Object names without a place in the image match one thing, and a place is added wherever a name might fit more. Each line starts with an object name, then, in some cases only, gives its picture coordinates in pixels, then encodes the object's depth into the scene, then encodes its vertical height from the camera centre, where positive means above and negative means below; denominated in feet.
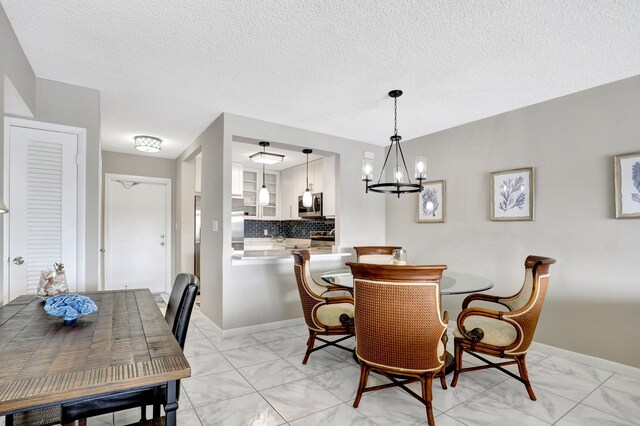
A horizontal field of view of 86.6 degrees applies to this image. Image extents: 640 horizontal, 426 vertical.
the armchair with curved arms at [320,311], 9.12 -2.58
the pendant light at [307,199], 17.78 +0.93
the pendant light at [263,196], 17.38 +1.06
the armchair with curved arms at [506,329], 7.46 -2.62
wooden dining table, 3.18 -1.63
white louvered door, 8.84 +0.33
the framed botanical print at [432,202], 13.52 +0.56
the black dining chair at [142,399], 4.72 -2.64
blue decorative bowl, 5.22 -1.40
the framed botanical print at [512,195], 10.82 +0.70
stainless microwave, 19.05 +0.48
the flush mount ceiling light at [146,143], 14.69 +3.26
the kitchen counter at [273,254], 12.19 -1.45
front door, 17.51 -0.85
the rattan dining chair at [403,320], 6.41 -2.01
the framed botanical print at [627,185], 8.70 +0.80
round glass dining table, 7.98 -1.76
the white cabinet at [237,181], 20.59 +2.19
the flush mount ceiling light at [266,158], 16.24 +2.86
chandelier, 9.44 +1.32
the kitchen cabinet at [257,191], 22.13 +1.71
